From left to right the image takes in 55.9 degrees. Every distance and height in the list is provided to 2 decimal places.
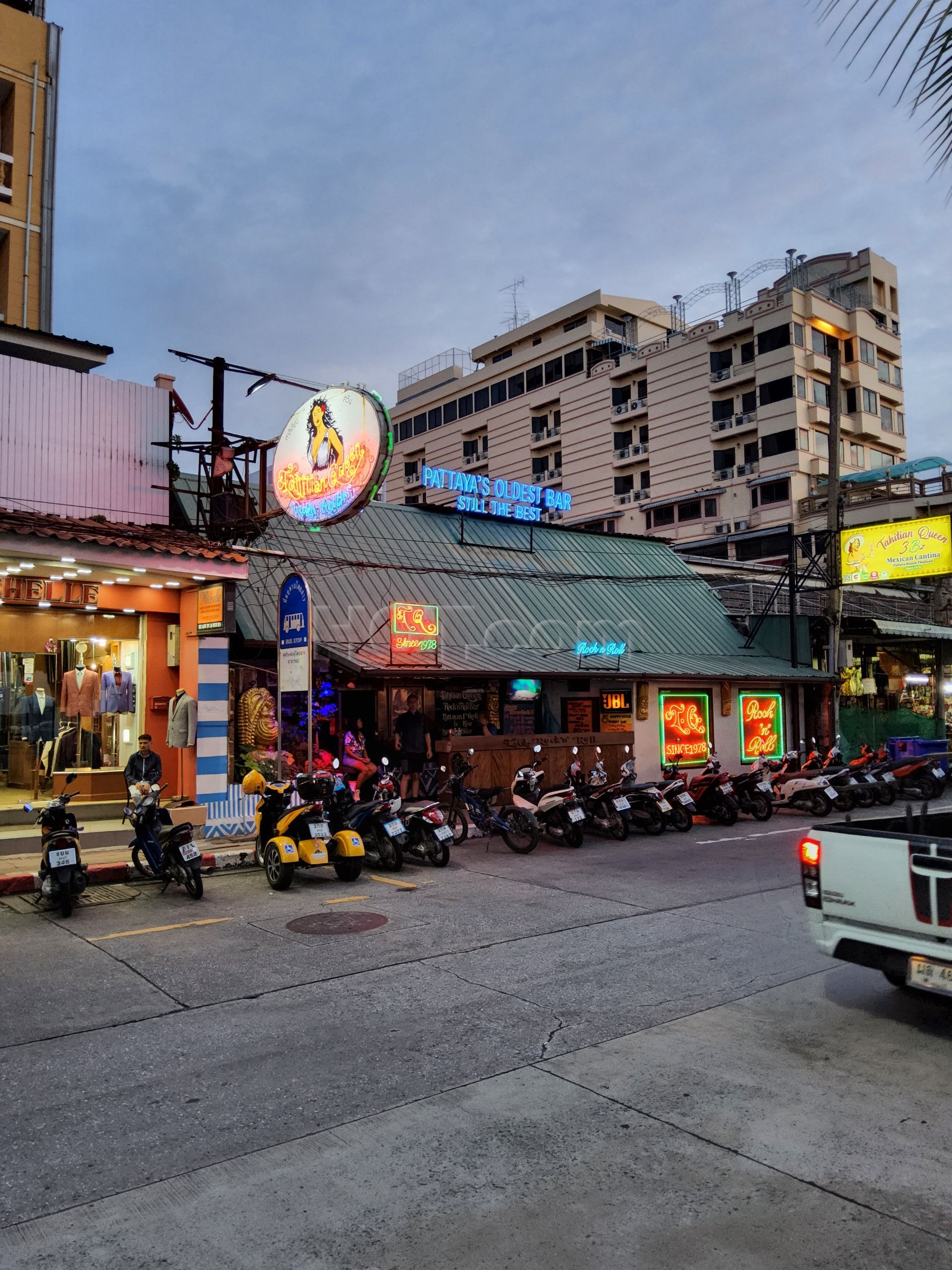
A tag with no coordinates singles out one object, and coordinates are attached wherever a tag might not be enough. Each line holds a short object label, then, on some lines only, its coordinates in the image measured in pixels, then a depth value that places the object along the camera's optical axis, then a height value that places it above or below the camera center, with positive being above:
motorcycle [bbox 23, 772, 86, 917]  9.45 -1.69
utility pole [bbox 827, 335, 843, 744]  23.22 +4.24
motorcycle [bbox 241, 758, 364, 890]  11.09 -1.74
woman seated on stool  14.26 -1.04
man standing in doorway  16.78 -0.84
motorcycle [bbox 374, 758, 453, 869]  12.67 -1.82
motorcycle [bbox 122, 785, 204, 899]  10.46 -1.74
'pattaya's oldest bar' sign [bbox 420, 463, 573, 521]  23.92 +5.64
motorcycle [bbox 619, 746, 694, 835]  15.99 -1.93
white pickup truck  5.46 -1.31
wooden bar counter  17.34 -1.13
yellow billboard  22.52 +3.66
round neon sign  12.71 +3.63
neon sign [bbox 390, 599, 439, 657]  17.69 +1.40
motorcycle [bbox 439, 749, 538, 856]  14.09 -1.88
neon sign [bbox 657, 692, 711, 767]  21.92 -0.75
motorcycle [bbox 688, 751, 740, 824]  17.09 -1.91
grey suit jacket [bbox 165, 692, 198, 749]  14.10 -0.37
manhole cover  8.88 -2.28
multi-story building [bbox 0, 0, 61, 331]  20.88 +12.81
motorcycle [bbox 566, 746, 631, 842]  15.59 -1.82
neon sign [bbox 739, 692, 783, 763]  23.70 -0.80
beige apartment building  46.31 +17.07
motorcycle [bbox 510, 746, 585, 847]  14.74 -1.79
